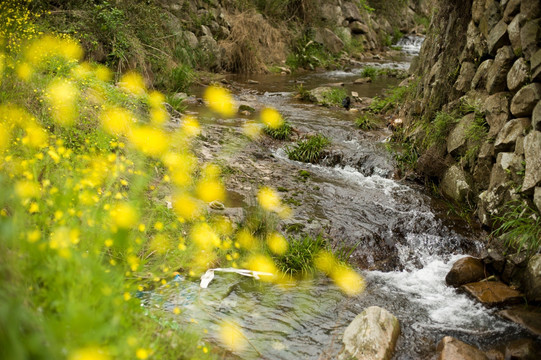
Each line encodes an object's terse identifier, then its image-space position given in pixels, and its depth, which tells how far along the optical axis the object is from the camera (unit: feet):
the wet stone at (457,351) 10.08
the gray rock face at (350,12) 70.49
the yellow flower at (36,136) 10.78
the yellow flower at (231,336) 9.91
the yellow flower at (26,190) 6.42
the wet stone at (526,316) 11.33
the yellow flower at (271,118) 27.71
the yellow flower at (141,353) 5.36
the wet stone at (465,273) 13.69
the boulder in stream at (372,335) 10.03
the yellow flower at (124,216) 7.37
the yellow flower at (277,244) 14.19
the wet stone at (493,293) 12.57
